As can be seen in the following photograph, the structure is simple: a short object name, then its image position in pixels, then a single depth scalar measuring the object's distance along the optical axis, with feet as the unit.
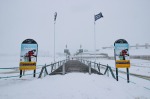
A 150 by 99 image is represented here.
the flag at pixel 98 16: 77.39
